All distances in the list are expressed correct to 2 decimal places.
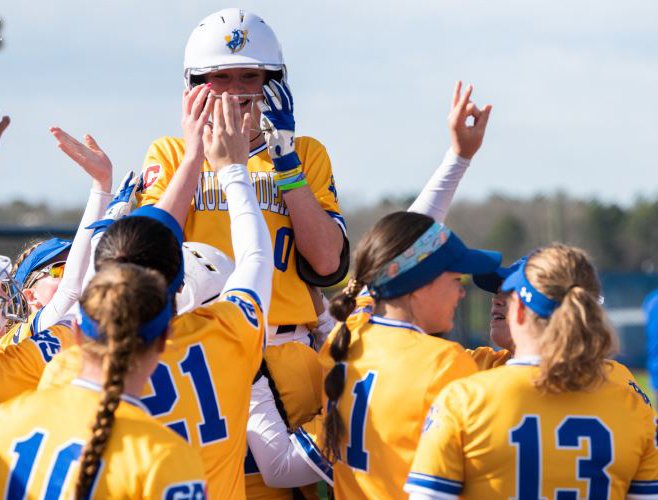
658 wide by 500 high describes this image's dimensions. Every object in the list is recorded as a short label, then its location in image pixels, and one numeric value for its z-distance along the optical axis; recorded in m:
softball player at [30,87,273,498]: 6.92
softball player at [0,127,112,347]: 9.45
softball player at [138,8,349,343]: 9.07
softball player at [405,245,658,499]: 6.75
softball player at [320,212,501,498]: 7.31
